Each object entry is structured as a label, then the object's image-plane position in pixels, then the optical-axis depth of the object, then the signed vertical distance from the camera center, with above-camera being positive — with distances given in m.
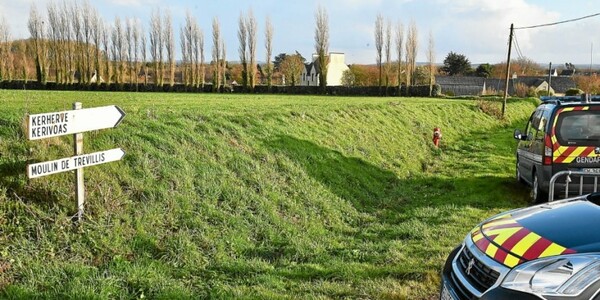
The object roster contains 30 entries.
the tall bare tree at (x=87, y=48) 50.28 +5.07
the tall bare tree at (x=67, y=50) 49.56 +4.72
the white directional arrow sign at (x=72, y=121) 5.07 -0.28
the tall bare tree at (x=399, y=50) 51.70 +5.02
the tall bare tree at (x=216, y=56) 52.03 +4.44
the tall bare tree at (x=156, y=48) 52.78 +5.35
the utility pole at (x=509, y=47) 30.14 +3.11
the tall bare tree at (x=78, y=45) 50.19 +5.32
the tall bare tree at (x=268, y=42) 53.94 +6.00
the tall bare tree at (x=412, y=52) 51.97 +4.77
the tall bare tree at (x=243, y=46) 52.75 +5.56
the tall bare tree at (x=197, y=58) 53.09 +4.23
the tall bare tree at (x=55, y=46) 49.09 +5.08
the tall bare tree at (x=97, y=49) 50.88 +4.99
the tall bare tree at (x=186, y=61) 52.67 +3.87
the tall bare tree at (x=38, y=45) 48.47 +5.16
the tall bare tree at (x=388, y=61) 50.59 +3.77
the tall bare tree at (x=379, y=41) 52.97 +6.02
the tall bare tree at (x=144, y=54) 53.69 +4.69
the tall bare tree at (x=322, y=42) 52.94 +6.00
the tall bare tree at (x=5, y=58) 47.22 +3.69
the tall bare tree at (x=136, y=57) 53.43 +4.35
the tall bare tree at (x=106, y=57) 51.47 +4.13
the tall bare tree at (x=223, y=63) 53.28 +3.68
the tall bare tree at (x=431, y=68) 47.64 +3.07
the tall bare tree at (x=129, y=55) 53.22 +4.56
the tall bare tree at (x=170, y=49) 53.09 +5.24
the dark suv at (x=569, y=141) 8.20 -0.77
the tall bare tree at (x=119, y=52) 51.88 +4.86
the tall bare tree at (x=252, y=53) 51.53 +4.74
